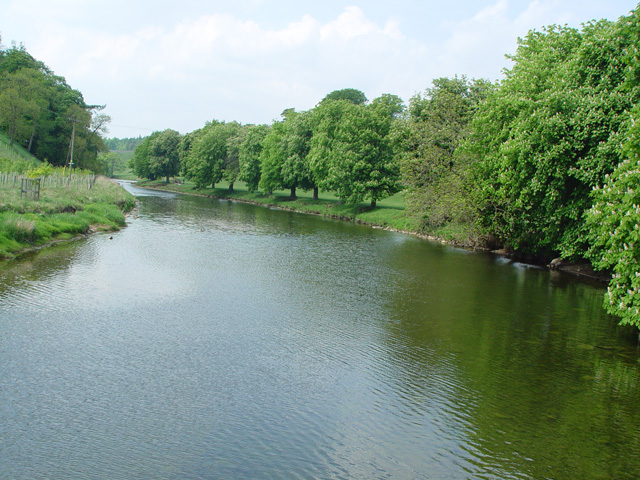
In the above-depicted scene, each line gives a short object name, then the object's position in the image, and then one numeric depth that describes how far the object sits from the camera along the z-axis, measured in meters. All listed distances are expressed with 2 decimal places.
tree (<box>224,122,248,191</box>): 87.69
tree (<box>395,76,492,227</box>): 39.03
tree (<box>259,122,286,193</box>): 73.19
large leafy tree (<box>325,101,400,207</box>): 55.62
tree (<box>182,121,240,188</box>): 90.44
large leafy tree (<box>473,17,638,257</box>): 22.08
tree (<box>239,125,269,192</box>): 80.56
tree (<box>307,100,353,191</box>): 60.84
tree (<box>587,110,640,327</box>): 14.12
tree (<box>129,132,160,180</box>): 120.59
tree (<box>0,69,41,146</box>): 67.44
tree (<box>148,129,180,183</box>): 113.06
